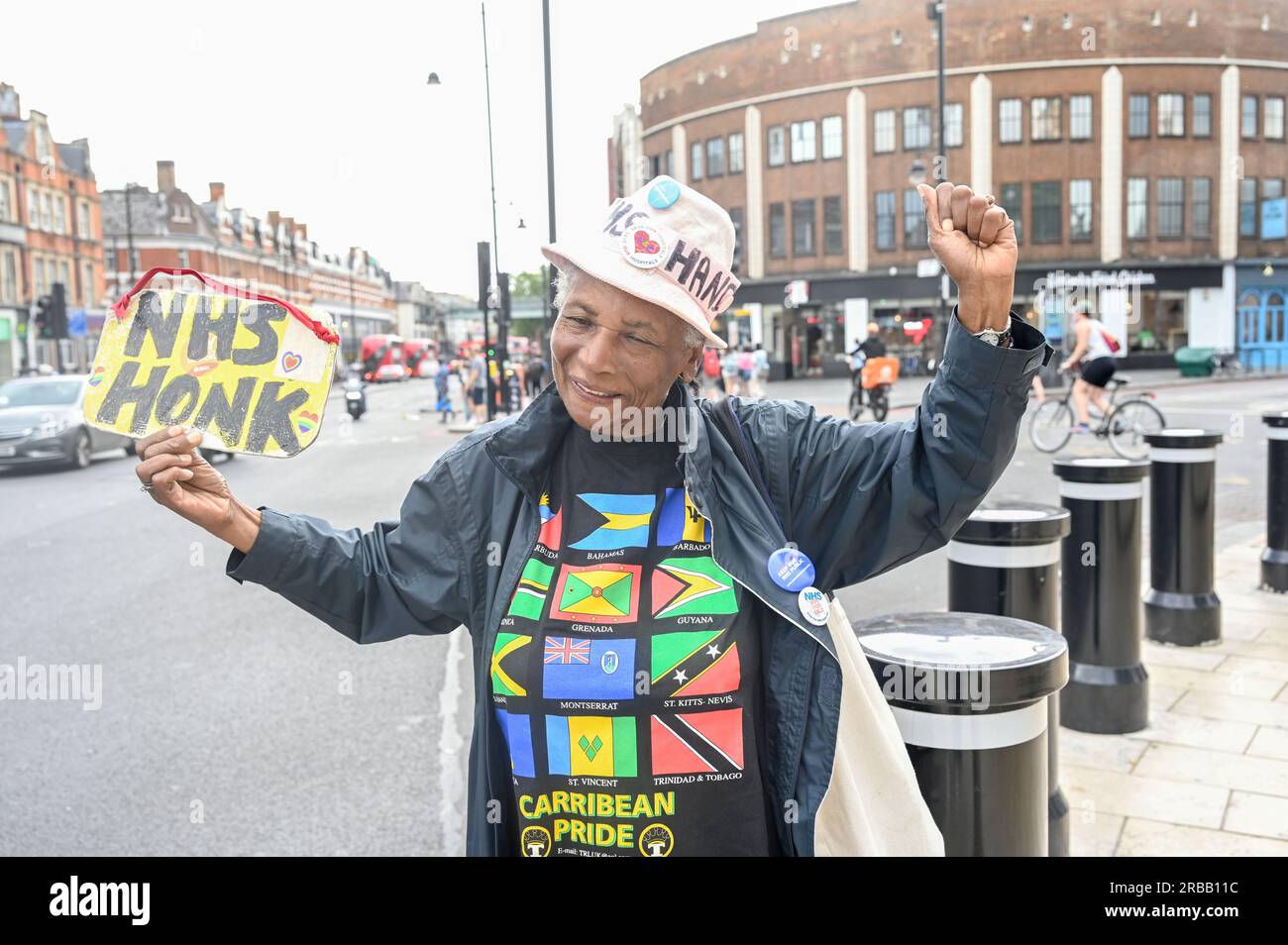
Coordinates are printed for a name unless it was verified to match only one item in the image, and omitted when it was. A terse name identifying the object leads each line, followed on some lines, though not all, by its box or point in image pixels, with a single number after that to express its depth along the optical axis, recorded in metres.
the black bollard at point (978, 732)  2.51
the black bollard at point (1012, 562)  4.19
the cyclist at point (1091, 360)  14.87
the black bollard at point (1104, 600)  4.86
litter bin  36.16
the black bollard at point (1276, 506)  7.19
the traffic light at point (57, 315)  26.32
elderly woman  1.78
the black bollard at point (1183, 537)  5.93
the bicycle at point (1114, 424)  14.66
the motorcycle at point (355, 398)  30.03
